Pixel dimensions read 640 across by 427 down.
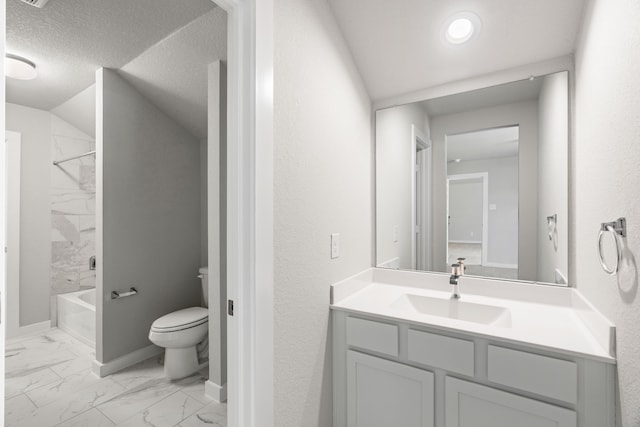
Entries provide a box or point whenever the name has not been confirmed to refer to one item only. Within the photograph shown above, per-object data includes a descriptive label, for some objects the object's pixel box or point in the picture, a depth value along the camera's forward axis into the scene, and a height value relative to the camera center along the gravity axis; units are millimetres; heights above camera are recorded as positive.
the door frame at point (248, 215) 1029 -3
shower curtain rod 2962 +545
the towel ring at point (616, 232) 813 -53
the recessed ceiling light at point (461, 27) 1387 +891
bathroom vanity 984 -547
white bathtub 2717 -971
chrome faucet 1504 -317
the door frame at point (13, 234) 2854 -191
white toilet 2166 -926
